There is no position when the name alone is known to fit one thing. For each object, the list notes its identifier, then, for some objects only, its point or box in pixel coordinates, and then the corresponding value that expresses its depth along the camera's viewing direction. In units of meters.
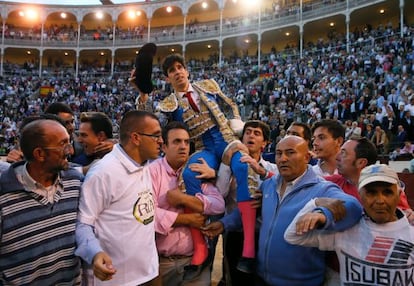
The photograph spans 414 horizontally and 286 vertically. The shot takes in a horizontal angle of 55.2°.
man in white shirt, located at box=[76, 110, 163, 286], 2.09
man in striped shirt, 1.86
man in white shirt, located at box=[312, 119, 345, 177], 3.28
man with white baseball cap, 1.99
